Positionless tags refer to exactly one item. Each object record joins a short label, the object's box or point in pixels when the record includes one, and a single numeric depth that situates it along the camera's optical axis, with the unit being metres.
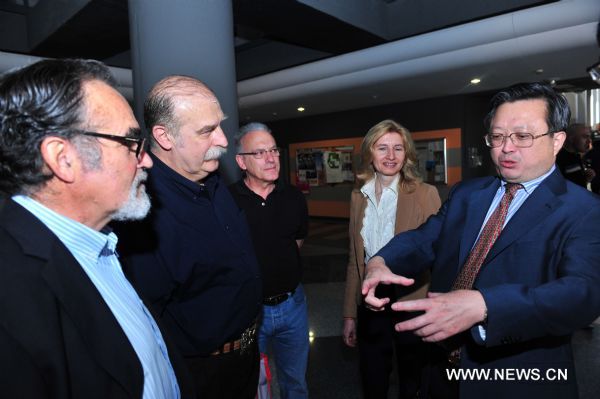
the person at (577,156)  3.93
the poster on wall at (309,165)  10.55
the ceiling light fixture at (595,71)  1.50
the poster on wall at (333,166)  10.10
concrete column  2.41
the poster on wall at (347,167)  9.90
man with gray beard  0.69
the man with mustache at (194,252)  1.34
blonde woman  2.14
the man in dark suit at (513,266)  0.96
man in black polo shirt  2.06
